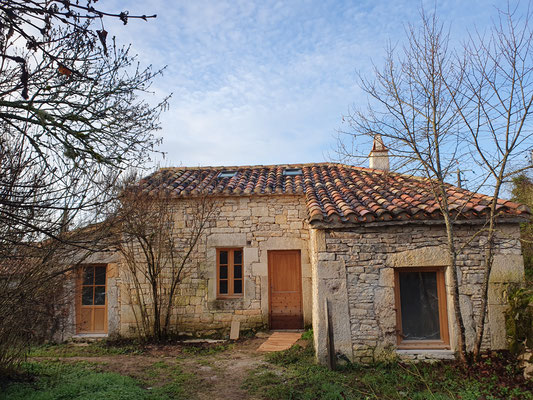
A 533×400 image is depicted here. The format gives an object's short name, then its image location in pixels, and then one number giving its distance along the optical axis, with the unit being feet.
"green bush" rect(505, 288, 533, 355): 18.21
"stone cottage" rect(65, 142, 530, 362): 20.42
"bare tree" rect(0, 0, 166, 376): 9.19
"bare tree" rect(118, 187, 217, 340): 28.45
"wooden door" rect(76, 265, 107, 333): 30.30
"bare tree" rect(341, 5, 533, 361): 18.49
